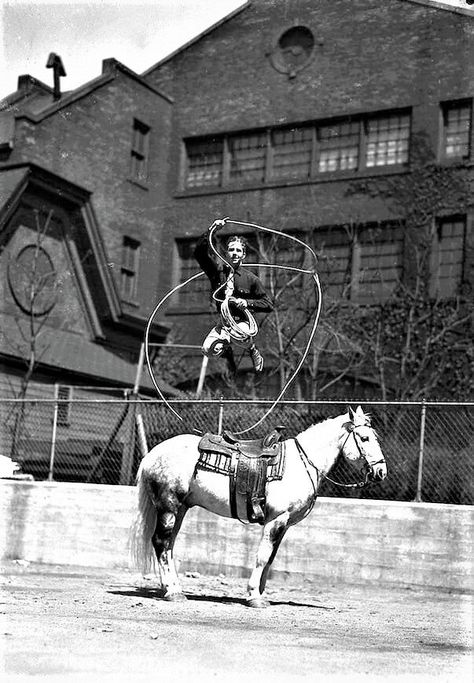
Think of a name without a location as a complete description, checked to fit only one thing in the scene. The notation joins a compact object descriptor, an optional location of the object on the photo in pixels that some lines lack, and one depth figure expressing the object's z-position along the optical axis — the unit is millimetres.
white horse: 12094
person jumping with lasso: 9875
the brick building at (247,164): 26766
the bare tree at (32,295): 24094
